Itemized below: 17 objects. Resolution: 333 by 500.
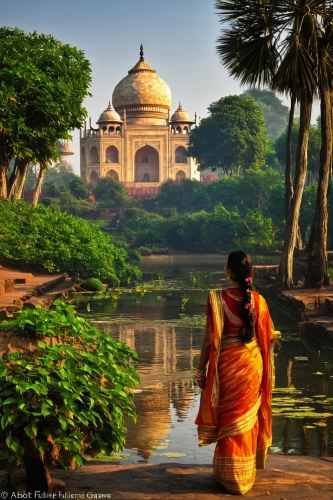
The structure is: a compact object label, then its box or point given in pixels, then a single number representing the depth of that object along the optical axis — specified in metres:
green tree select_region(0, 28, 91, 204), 23.23
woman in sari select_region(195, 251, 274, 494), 5.57
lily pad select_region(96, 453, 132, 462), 6.75
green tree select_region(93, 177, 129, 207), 66.00
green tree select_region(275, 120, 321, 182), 54.56
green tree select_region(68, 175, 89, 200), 67.31
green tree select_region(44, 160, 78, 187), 113.50
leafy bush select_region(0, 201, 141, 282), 24.88
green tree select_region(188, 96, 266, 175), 67.06
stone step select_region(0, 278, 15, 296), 18.02
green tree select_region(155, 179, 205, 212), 65.75
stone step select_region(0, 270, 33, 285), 21.66
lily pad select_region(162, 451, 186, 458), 6.88
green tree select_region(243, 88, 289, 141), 130.38
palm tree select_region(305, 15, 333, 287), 18.05
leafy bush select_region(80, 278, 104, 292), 24.11
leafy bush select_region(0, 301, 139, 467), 5.23
